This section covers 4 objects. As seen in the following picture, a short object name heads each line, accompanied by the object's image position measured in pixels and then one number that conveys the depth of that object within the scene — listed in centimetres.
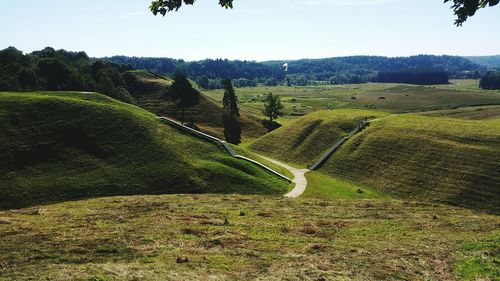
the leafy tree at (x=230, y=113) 13325
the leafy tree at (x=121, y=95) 12375
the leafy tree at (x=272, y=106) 14525
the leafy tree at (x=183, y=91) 12650
